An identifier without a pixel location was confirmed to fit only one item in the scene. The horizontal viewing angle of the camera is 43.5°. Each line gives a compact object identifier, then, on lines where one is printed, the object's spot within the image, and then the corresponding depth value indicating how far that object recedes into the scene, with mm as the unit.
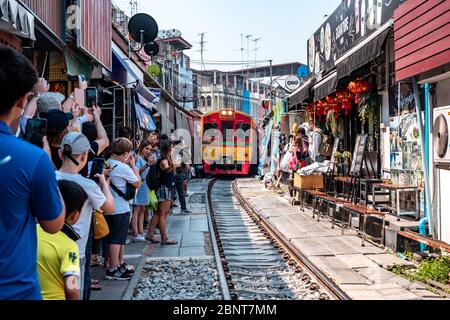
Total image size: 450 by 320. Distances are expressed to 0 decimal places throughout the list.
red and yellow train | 25875
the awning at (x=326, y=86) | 12883
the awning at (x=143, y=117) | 12659
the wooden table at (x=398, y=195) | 9305
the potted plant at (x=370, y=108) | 12289
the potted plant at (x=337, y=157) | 13688
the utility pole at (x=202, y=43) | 57516
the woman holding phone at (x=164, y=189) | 9266
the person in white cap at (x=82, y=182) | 4199
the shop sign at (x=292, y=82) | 23203
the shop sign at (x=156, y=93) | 16272
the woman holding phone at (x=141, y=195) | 9585
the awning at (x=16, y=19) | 5492
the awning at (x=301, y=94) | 16516
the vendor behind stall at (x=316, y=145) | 14891
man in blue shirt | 2348
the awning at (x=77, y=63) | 9895
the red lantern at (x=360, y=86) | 12250
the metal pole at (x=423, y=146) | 7968
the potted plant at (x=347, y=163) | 14053
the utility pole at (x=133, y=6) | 23888
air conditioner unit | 7633
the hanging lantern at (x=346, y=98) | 13708
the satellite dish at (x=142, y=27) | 14570
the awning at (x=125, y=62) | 14652
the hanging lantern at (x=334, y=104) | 14738
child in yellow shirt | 2998
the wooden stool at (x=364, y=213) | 9117
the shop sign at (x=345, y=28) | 11299
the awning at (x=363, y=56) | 9641
